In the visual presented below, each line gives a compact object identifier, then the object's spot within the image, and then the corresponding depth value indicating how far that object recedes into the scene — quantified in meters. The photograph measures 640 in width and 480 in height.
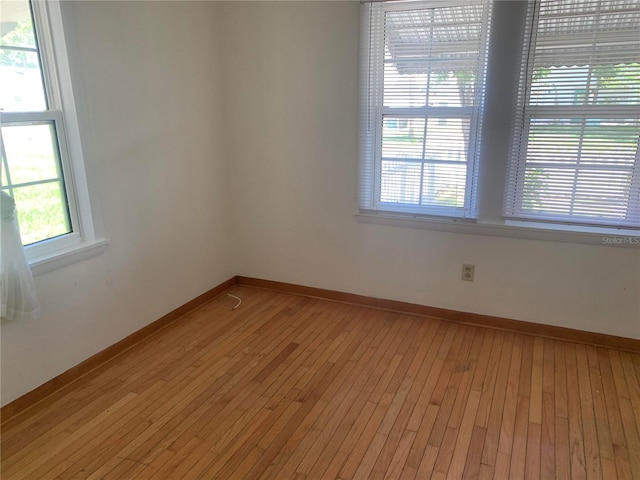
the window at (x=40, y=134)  2.05
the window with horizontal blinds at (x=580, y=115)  2.37
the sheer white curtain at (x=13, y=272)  1.93
